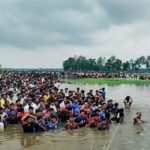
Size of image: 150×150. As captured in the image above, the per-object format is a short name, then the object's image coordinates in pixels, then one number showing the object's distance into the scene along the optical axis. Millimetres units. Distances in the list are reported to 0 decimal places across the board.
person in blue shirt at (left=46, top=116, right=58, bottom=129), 10705
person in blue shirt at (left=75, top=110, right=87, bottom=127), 11032
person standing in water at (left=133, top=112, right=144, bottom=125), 12144
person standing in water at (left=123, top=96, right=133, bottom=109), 16252
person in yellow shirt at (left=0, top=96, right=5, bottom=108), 11892
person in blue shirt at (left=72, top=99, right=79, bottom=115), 11942
